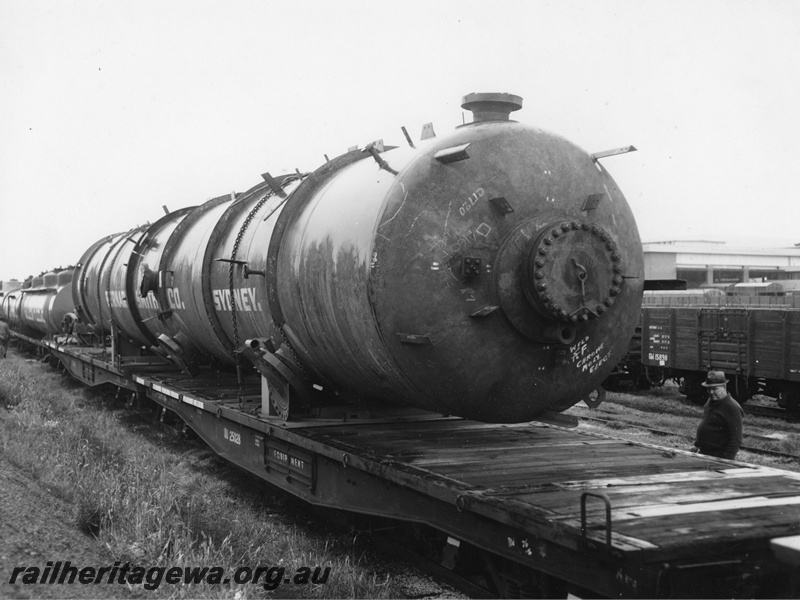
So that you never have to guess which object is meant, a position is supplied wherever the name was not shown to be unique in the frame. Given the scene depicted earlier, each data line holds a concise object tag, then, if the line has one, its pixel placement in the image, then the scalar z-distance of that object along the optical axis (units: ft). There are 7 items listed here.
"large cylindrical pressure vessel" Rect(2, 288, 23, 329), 100.34
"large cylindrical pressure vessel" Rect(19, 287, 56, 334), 76.28
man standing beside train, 24.04
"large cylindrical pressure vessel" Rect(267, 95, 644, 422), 18.58
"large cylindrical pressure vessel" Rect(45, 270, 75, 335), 69.92
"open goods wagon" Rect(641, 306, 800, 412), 48.19
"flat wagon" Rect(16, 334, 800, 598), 13.30
